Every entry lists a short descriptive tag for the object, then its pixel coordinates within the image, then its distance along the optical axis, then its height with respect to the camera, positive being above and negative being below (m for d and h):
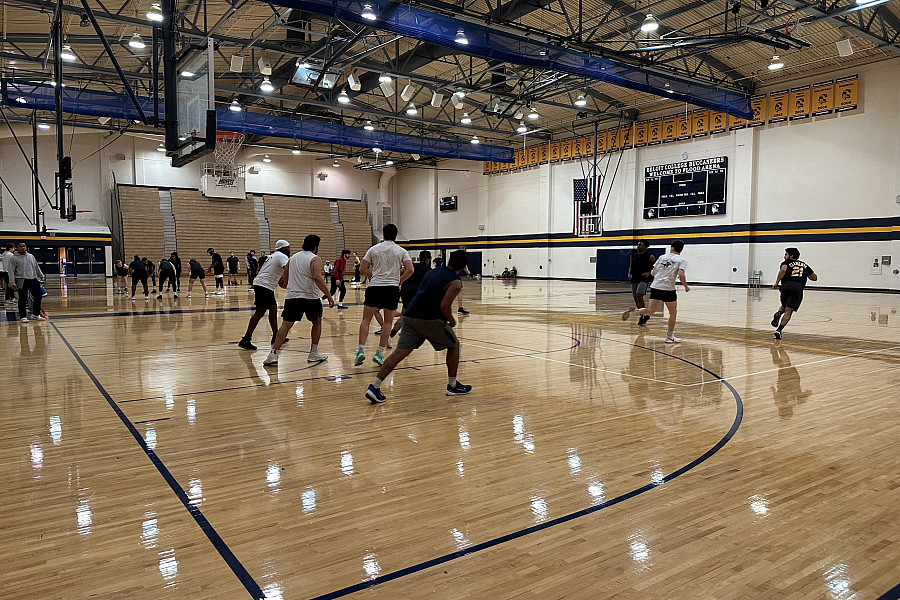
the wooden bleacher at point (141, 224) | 35.34 +2.10
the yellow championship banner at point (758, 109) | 26.36 +6.34
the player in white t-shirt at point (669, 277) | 9.91 -0.36
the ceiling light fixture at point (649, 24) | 15.86 +6.09
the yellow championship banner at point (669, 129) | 29.72 +6.24
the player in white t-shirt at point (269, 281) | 8.32 -0.32
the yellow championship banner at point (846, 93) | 23.31 +6.27
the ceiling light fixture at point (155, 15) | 11.90 +4.93
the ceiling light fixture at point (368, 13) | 14.99 +6.08
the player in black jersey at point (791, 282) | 10.26 -0.47
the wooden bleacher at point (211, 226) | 37.32 +2.11
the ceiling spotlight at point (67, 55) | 16.45 +6.02
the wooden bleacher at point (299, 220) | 40.72 +2.62
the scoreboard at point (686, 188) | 28.19 +3.27
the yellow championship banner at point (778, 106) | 25.58 +6.34
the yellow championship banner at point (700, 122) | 28.39 +6.30
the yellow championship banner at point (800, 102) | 24.86 +6.30
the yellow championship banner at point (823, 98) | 24.09 +6.27
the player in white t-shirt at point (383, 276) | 7.46 -0.23
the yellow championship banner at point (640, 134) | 30.89 +6.22
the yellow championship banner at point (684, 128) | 29.03 +6.16
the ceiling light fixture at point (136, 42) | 16.52 +6.01
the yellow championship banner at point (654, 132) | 30.35 +6.23
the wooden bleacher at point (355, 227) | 44.19 +2.28
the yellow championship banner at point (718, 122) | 27.69 +6.12
